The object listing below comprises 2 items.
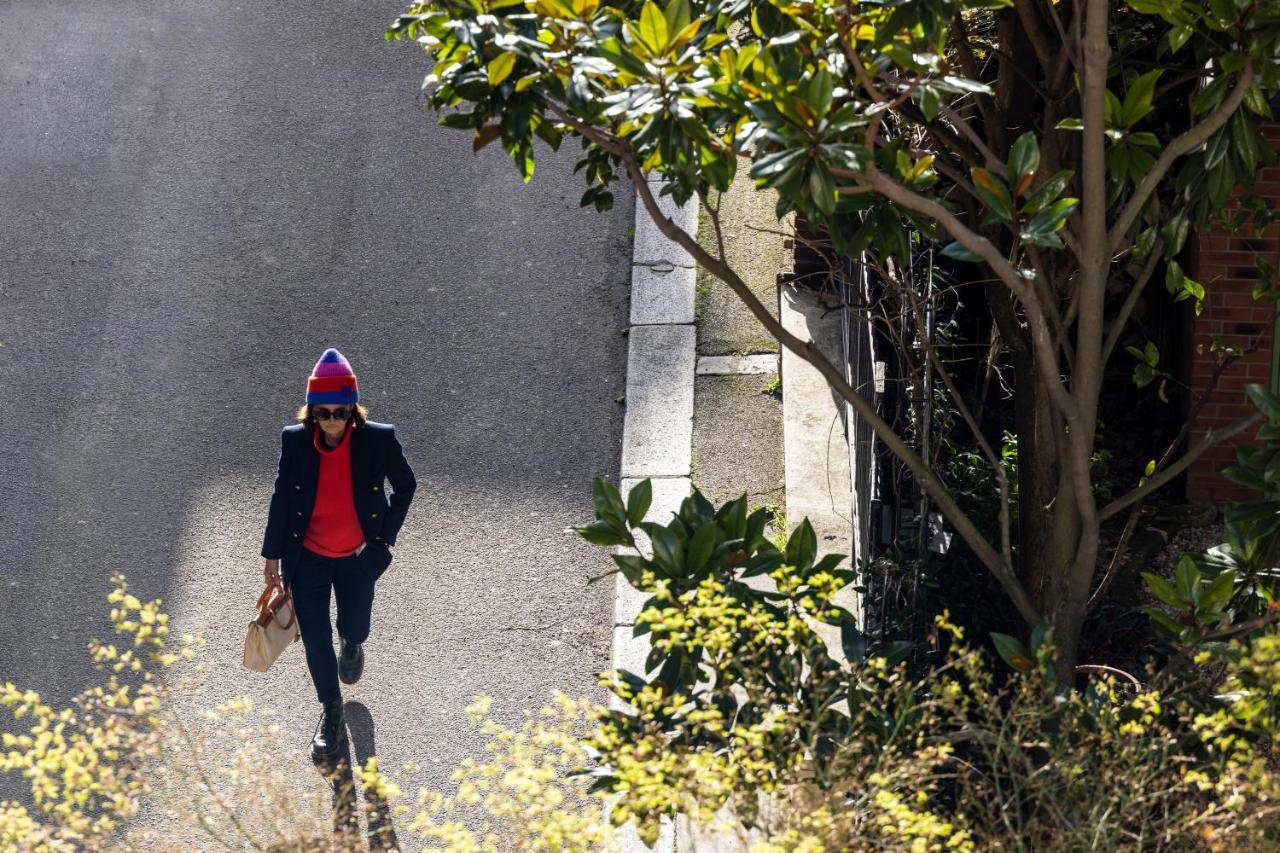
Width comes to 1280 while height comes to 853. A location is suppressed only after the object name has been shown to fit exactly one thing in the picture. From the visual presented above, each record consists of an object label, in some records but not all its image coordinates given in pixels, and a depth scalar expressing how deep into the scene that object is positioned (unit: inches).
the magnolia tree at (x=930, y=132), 304.0
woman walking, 463.5
